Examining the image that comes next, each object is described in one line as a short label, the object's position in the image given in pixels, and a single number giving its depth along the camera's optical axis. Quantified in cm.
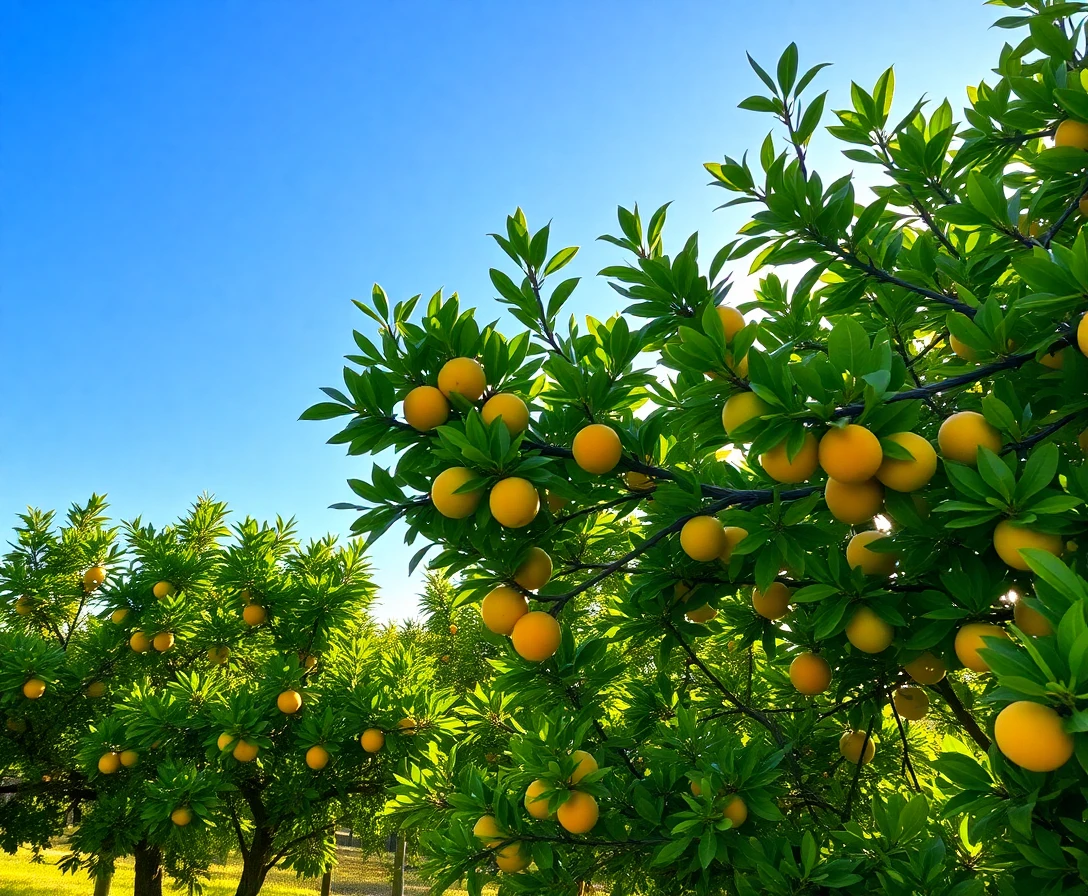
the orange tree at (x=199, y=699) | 555
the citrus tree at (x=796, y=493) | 153
